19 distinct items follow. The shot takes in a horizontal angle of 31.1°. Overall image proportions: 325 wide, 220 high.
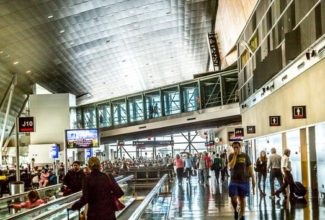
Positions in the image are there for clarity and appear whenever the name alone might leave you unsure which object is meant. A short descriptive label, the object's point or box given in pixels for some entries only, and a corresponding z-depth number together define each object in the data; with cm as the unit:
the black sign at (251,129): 2905
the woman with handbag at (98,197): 809
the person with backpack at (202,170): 3166
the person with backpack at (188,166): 3439
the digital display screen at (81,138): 3097
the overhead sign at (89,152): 4256
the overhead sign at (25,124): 2358
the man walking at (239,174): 1252
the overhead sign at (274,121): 2219
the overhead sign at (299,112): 1788
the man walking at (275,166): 1848
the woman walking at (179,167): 3062
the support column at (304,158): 1975
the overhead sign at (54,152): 3375
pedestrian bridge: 4531
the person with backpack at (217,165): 3114
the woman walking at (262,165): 2072
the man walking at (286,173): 1753
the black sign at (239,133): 3381
